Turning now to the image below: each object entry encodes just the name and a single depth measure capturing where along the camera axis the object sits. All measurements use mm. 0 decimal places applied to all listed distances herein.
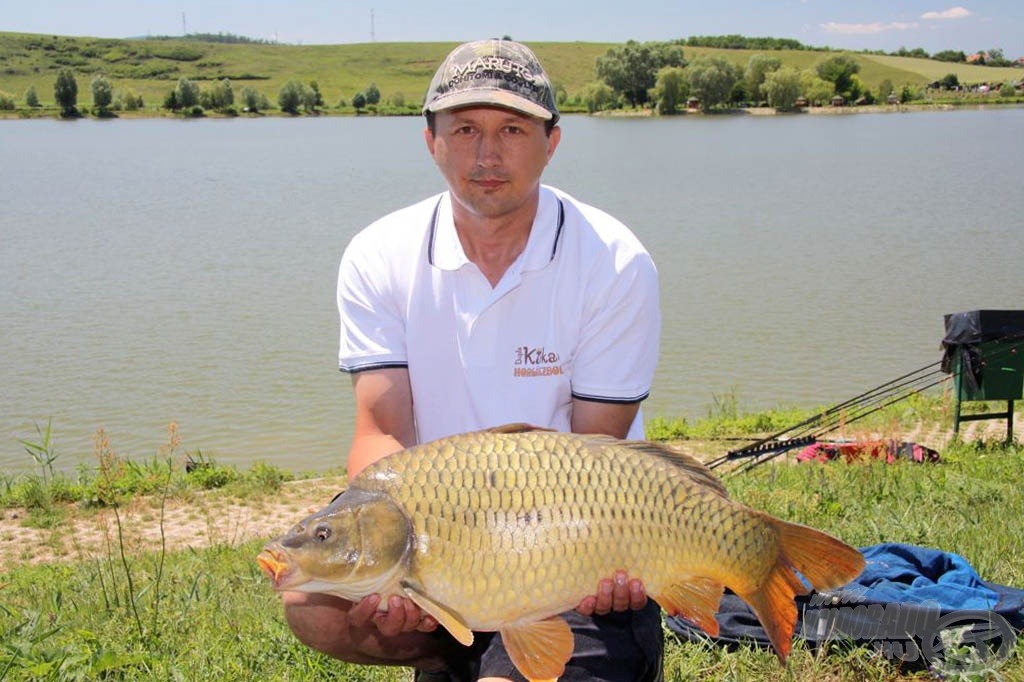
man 2486
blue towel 2734
